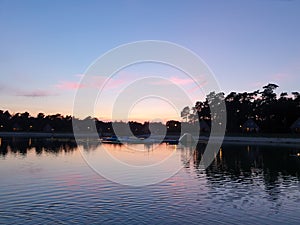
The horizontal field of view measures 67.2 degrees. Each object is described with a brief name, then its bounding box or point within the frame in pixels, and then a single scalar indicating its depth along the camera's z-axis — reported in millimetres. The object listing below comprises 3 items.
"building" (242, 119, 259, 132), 67876
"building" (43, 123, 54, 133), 104134
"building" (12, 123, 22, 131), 110425
